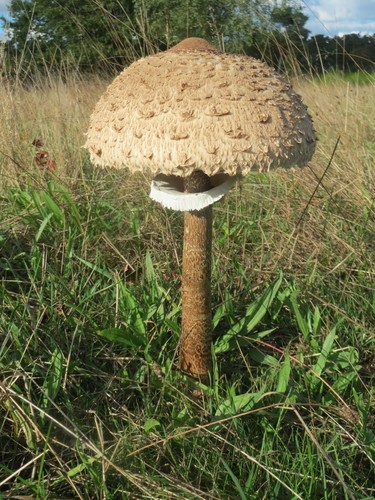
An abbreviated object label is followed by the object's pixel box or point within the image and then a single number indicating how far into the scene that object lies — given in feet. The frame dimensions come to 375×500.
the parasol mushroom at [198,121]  0.78
